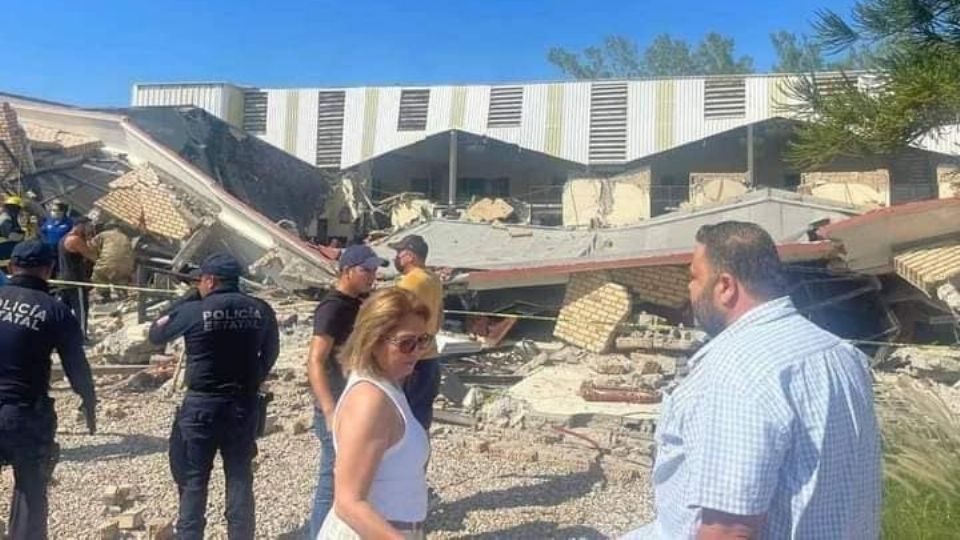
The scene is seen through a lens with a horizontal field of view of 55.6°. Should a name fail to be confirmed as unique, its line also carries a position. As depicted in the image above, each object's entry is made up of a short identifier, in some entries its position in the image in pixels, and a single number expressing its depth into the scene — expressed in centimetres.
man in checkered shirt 186
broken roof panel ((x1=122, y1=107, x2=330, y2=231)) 1962
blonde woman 254
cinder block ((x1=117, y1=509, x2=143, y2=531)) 520
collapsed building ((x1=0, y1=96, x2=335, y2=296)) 1555
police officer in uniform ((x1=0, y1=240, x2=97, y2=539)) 423
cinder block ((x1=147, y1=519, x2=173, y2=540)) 503
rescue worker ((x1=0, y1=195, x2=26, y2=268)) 1027
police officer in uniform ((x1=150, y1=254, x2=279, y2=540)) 431
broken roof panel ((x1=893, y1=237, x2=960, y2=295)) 1005
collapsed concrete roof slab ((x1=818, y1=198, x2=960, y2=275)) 1061
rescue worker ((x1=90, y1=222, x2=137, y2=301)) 1474
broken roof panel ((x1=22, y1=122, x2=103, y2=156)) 1769
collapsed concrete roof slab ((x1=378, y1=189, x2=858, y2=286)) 1449
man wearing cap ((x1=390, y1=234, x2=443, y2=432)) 505
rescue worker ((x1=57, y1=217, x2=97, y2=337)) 1074
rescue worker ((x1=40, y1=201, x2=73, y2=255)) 1182
